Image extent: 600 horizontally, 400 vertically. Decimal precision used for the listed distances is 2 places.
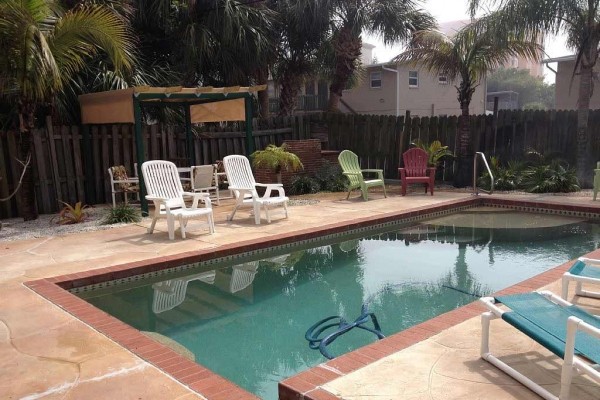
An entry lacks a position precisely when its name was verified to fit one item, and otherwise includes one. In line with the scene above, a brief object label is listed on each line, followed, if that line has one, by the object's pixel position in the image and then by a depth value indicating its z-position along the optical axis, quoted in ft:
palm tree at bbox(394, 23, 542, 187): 36.96
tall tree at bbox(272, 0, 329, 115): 47.73
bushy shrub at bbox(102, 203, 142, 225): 27.25
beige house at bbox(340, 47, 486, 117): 76.23
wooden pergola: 27.22
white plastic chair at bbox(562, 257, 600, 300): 12.29
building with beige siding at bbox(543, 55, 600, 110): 53.31
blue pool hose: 13.14
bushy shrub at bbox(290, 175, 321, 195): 37.86
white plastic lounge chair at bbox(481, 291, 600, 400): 8.16
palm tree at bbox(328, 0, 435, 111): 49.21
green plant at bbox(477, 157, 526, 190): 38.19
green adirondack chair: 34.12
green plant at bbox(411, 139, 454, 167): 39.91
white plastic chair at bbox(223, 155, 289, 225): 26.32
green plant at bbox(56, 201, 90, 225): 27.45
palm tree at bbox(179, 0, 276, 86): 41.78
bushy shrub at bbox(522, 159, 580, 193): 35.86
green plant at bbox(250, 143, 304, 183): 33.83
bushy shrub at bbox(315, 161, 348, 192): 39.27
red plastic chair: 36.35
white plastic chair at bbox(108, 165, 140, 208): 30.73
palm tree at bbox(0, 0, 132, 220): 23.08
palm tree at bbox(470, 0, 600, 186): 34.24
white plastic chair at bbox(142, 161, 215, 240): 22.81
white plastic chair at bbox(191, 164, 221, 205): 30.89
